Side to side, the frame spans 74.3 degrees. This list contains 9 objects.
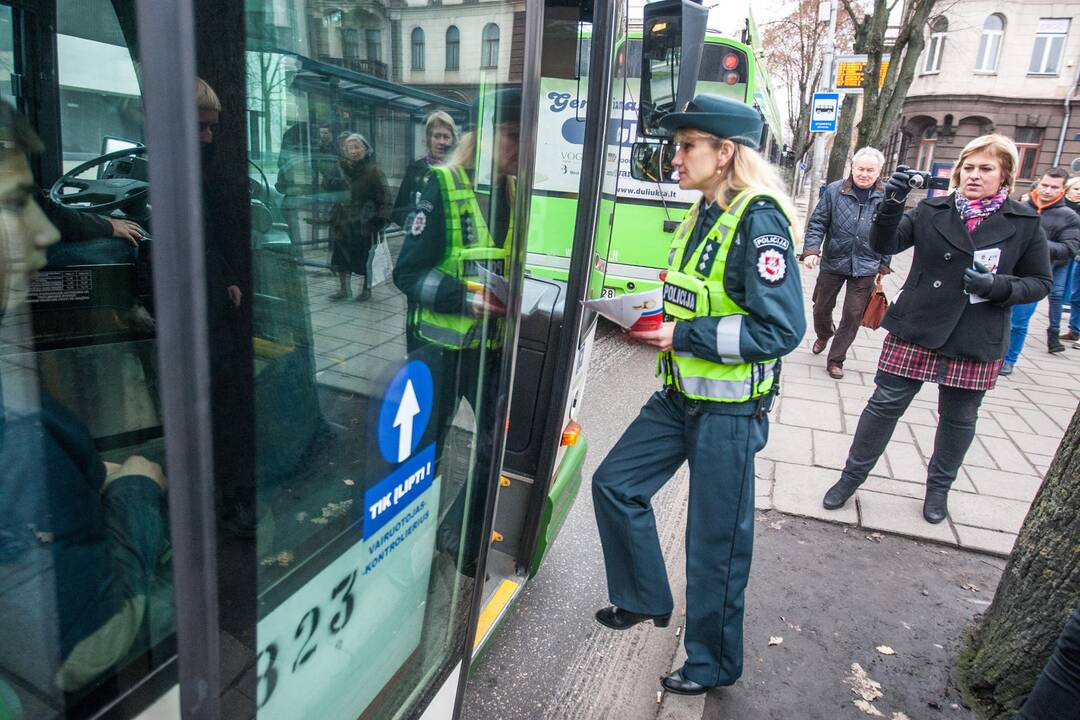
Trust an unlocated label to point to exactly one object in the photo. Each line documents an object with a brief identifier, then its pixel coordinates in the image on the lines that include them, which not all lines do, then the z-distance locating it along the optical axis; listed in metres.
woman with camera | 3.19
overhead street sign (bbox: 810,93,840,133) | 13.84
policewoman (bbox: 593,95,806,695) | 2.04
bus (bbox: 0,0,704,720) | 0.79
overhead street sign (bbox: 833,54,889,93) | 14.33
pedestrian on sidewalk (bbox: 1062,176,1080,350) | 7.70
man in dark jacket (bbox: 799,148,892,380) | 5.72
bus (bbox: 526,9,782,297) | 7.06
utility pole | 16.55
